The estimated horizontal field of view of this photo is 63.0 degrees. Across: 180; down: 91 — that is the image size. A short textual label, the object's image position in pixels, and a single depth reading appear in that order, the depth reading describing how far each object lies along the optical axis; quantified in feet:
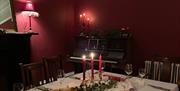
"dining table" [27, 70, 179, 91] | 4.59
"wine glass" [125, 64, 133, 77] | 5.60
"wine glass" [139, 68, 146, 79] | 5.42
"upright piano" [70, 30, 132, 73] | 9.34
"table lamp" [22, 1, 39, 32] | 9.17
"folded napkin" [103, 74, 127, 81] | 5.34
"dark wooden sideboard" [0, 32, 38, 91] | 8.52
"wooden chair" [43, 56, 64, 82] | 6.07
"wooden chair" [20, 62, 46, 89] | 5.24
